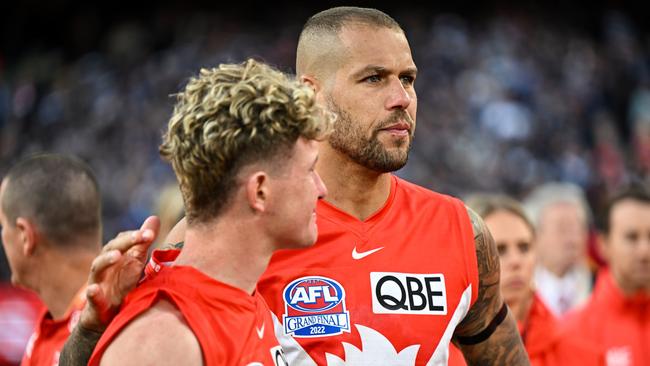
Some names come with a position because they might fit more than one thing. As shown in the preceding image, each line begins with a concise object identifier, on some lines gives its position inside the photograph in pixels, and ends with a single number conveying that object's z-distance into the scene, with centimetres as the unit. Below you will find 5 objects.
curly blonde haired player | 303
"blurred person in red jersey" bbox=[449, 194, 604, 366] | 596
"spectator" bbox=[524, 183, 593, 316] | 912
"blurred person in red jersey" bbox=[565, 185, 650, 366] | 706
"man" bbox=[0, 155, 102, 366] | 476
